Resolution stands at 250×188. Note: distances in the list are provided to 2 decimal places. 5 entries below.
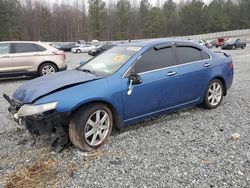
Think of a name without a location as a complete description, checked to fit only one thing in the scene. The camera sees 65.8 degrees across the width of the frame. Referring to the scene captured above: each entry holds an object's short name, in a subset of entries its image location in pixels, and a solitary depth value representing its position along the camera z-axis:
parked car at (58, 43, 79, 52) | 32.04
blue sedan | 2.57
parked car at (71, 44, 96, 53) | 28.65
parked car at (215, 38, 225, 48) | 30.46
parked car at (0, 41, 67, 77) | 6.93
